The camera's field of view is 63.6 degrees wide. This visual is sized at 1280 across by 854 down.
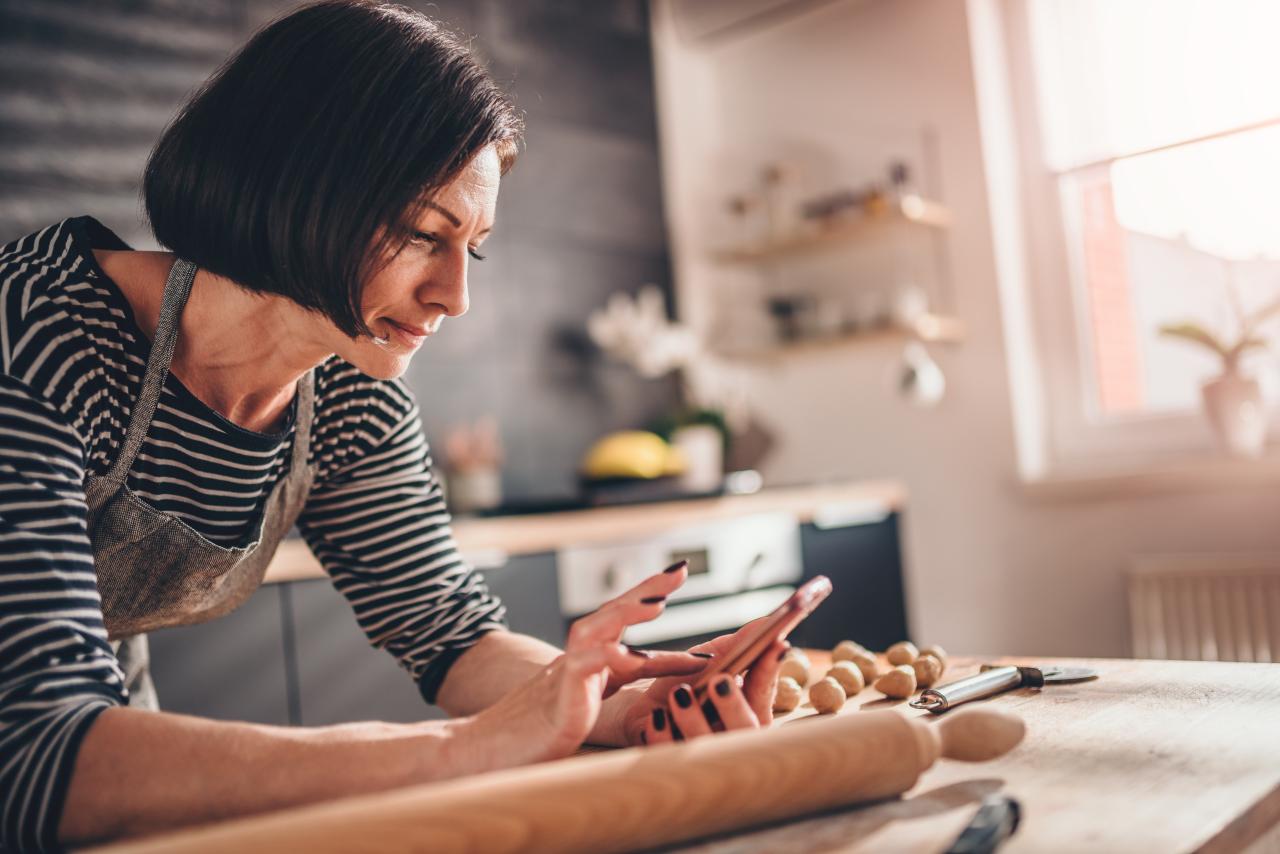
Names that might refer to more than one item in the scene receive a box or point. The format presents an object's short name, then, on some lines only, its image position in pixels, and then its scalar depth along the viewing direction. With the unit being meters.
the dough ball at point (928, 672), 0.90
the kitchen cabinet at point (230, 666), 1.61
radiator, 2.46
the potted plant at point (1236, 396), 2.47
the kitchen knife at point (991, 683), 0.80
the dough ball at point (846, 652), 1.01
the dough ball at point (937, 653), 0.96
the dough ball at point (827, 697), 0.82
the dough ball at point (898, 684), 0.87
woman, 0.62
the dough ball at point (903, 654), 0.97
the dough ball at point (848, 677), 0.89
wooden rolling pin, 0.49
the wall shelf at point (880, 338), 2.90
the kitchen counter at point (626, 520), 1.95
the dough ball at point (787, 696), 0.85
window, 2.65
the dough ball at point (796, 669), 0.94
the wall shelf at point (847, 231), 2.89
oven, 2.19
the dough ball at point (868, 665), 0.95
